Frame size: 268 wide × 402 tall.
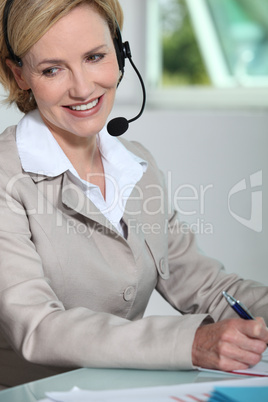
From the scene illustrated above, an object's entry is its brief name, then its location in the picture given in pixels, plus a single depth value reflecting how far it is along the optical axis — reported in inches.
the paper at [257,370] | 37.7
